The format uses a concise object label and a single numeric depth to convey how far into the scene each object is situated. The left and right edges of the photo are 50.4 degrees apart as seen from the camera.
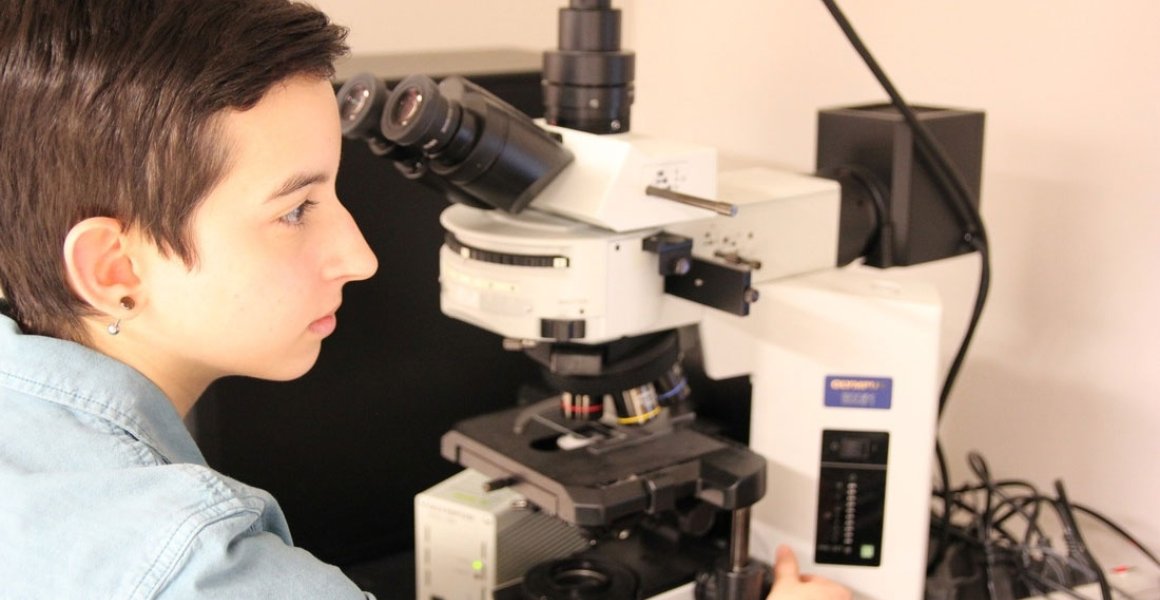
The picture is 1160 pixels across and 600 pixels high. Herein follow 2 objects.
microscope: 1.02
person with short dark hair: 0.72
